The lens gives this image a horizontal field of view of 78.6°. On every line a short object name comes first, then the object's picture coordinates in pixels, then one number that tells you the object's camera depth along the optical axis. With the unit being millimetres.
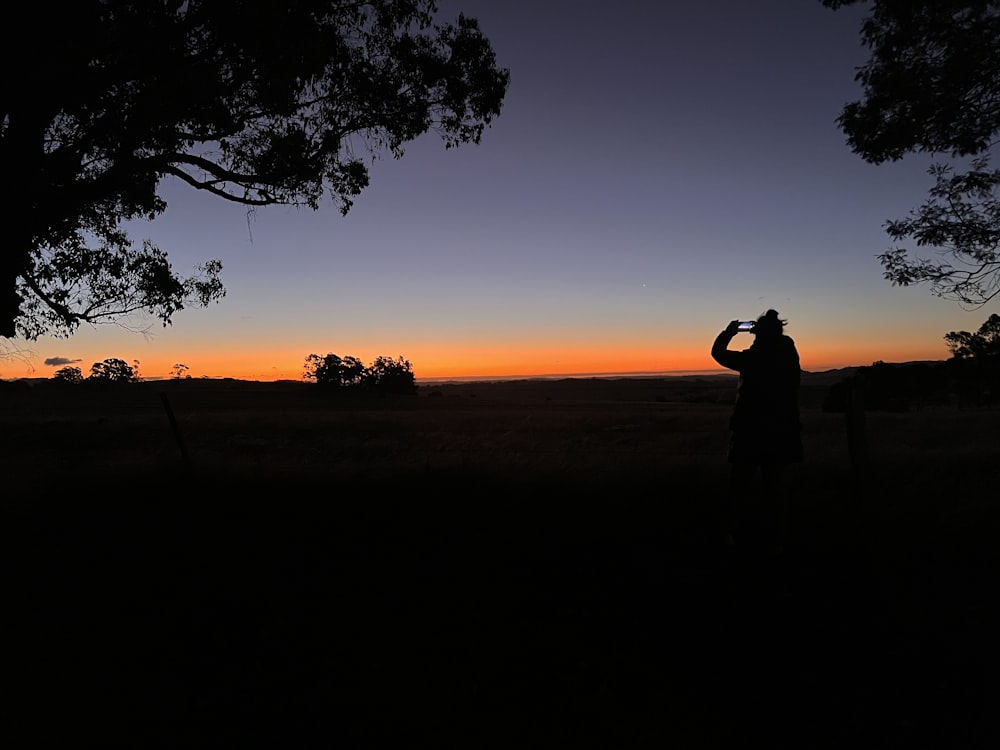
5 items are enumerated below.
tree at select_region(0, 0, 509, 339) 8047
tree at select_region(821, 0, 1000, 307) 9477
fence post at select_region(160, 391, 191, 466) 9734
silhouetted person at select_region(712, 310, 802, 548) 5887
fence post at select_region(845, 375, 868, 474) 6684
